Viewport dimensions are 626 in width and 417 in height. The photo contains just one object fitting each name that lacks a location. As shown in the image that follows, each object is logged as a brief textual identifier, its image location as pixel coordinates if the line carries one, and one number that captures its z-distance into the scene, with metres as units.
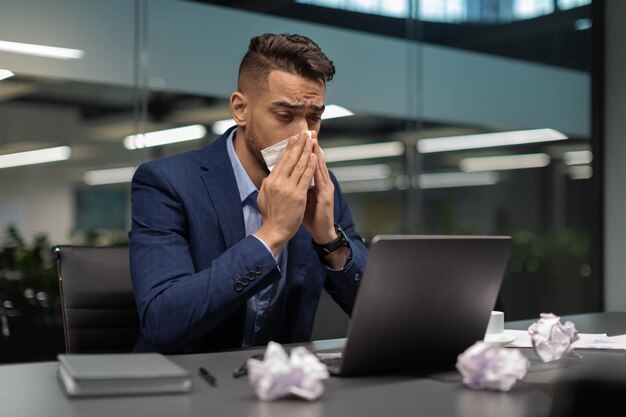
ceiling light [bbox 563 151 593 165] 5.41
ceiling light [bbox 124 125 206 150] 3.79
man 1.65
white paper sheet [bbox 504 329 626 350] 1.73
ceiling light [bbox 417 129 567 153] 4.75
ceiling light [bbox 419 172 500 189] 4.75
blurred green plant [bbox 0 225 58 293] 3.44
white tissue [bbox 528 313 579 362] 1.46
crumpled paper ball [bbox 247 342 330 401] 1.11
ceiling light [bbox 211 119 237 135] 3.97
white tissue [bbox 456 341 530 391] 1.21
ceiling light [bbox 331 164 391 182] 4.39
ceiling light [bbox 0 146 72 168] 3.45
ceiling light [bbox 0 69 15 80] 3.41
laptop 1.26
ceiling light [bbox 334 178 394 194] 4.41
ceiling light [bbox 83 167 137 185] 3.68
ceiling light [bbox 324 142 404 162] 4.39
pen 1.28
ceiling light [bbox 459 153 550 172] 4.88
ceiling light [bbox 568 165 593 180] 5.45
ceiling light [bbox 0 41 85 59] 3.42
